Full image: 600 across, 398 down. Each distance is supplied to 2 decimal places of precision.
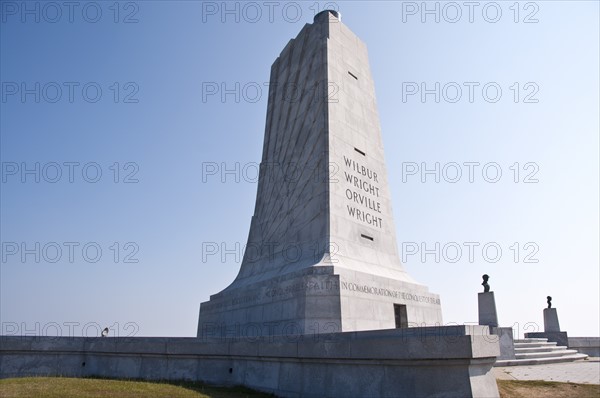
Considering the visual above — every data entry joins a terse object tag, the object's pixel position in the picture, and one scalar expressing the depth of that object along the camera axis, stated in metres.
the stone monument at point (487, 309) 16.77
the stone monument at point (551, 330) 20.81
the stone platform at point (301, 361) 7.61
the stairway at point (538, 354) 14.12
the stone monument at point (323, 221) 13.55
